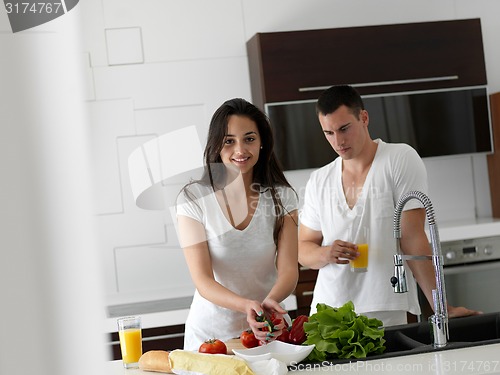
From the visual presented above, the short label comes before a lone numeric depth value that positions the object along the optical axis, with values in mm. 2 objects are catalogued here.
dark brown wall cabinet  3305
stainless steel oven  3250
